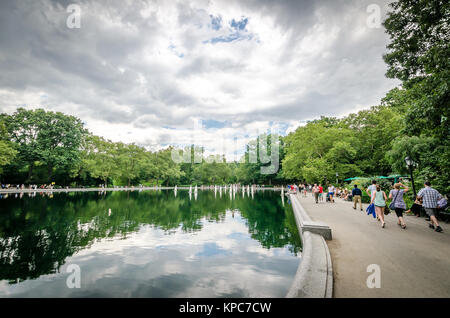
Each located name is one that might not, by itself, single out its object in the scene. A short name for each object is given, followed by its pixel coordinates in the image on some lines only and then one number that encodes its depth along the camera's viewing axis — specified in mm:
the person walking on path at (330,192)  19347
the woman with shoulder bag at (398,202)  8227
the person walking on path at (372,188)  11200
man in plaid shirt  7723
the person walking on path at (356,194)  13797
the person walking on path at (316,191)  18969
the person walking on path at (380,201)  8731
